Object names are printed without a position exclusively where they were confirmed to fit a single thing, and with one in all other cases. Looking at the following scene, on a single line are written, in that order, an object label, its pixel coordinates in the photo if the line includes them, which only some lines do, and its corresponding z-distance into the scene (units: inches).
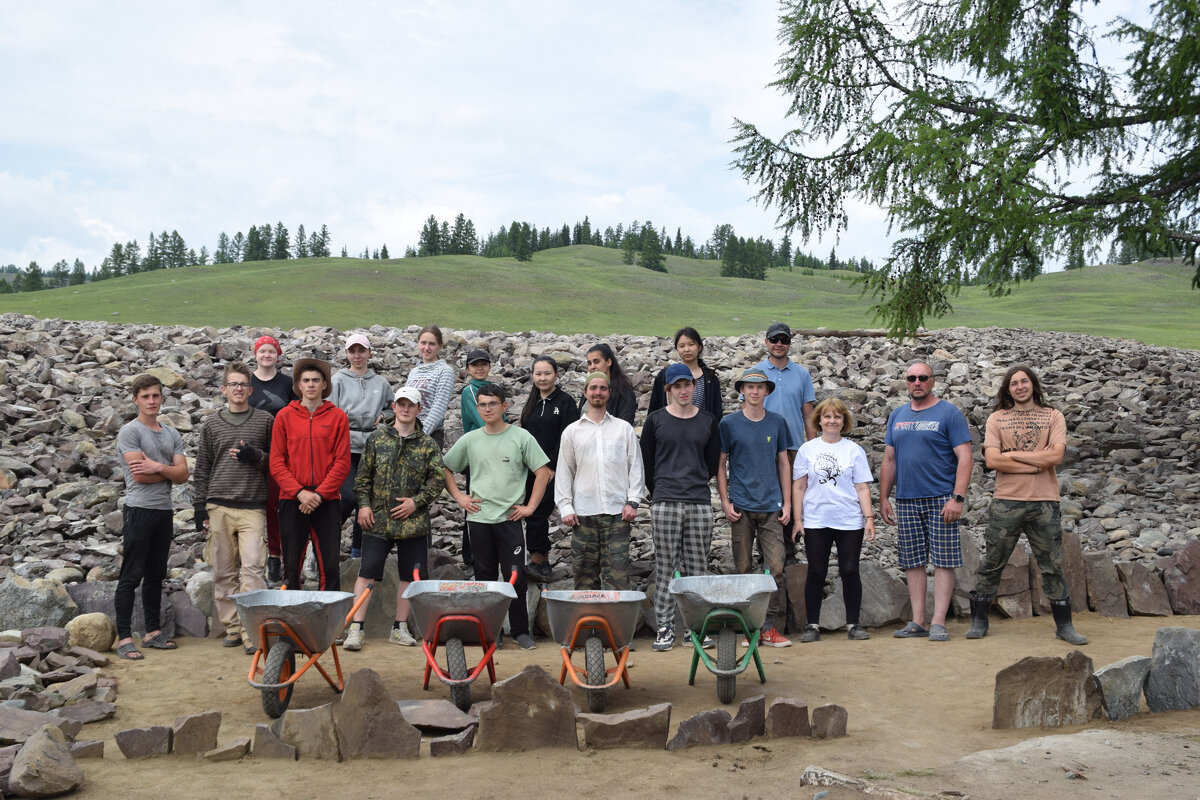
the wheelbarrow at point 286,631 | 195.0
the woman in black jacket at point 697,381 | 274.8
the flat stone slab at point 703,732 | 174.1
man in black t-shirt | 255.1
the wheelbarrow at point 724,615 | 205.8
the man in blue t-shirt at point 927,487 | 266.4
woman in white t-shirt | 267.0
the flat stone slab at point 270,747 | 170.4
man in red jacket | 251.8
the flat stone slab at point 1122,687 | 189.3
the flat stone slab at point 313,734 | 171.2
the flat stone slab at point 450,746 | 173.2
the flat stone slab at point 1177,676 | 193.0
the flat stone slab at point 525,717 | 173.6
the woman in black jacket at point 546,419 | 278.1
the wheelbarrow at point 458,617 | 201.2
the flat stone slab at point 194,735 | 171.0
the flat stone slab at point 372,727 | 171.2
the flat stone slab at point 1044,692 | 184.7
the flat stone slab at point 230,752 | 167.6
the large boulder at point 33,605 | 248.5
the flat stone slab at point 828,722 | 179.6
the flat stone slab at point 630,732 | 173.0
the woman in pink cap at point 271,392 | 269.9
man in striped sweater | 252.4
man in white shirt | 250.8
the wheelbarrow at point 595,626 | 201.0
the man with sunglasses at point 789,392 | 281.0
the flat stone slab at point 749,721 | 175.5
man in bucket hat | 266.1
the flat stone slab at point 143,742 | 170.2
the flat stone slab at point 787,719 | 177.3
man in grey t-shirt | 247.9
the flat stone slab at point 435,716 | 183.3
